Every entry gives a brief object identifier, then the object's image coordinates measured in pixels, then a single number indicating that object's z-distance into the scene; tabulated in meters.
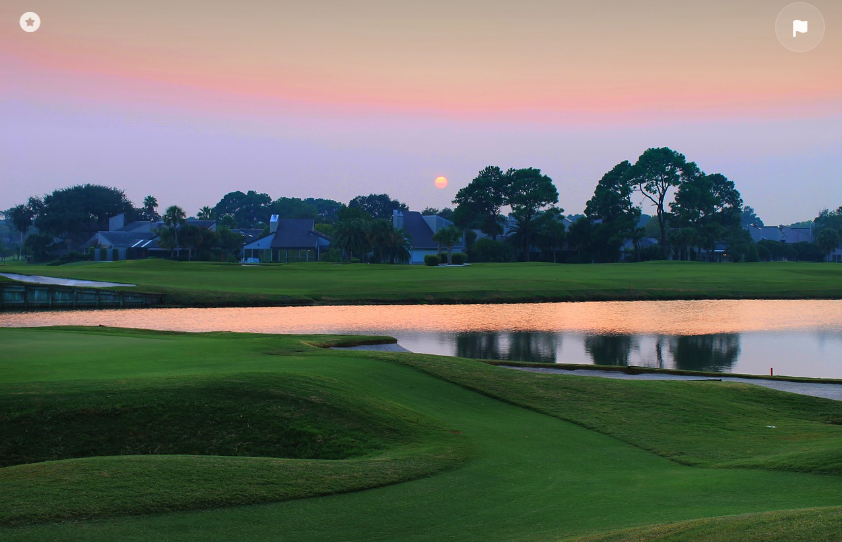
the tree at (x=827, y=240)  163.62
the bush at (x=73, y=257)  139.62
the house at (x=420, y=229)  144.12
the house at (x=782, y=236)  196.96
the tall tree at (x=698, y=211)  140.75
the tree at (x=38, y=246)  158.75
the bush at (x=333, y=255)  133.62
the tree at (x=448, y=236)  130.88
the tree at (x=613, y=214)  140.75
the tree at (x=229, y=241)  139.12
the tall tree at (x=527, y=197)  148.16
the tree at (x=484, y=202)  155.12
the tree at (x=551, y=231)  145.00
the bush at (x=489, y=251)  139.38
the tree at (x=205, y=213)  178.21
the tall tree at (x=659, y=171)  146.50
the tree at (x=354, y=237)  129.50
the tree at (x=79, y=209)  173.50
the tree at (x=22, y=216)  184.62
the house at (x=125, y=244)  143.75
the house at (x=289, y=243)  140.25
